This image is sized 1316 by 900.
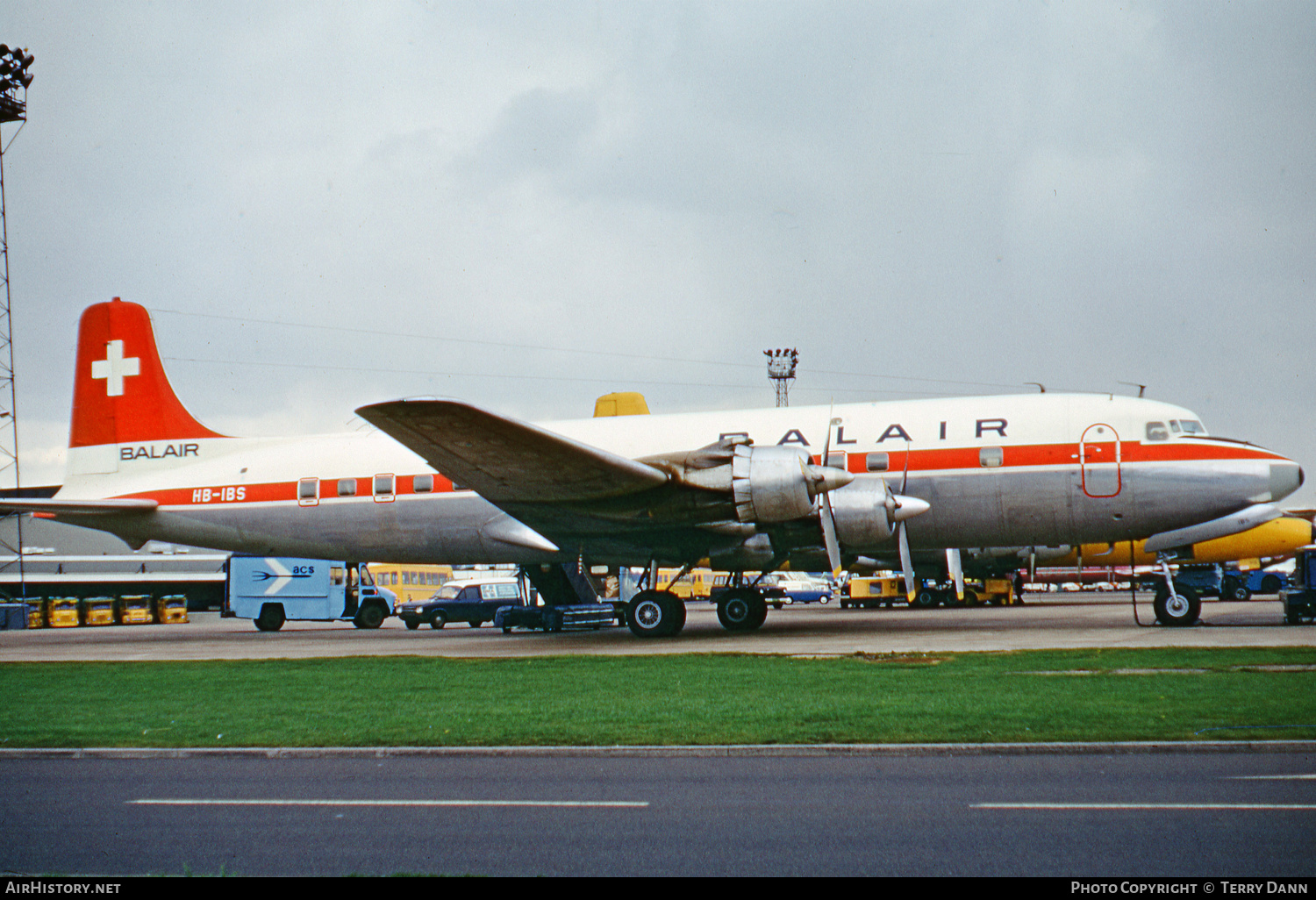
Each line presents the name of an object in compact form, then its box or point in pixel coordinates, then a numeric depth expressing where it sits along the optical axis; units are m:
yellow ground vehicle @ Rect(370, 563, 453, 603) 51.88
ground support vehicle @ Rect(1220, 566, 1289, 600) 48.89
